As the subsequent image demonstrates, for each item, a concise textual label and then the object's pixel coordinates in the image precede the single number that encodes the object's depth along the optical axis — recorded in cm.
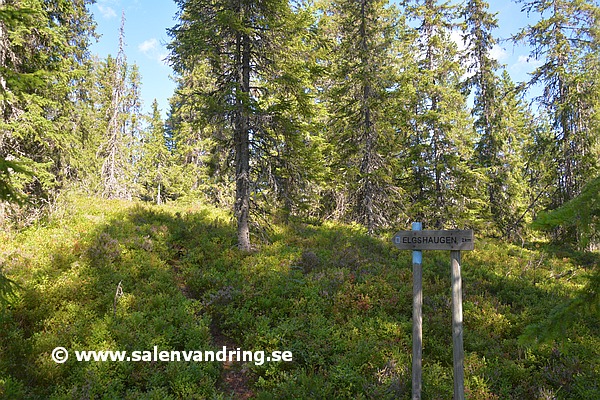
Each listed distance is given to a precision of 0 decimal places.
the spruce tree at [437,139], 1711
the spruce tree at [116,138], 2667
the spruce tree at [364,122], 1711
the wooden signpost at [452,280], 571
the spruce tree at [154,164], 3834
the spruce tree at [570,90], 1547
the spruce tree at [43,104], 1020
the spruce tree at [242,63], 1149
